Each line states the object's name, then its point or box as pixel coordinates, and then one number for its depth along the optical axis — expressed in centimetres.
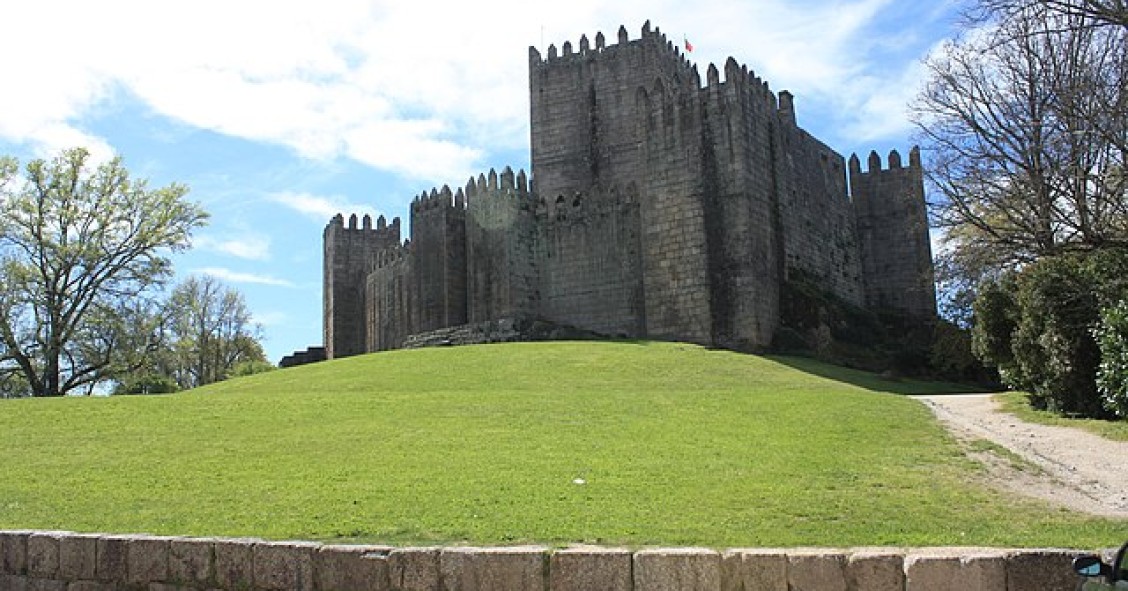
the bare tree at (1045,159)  1577
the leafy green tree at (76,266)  3784
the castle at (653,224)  3188
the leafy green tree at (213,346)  5166
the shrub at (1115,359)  1362
